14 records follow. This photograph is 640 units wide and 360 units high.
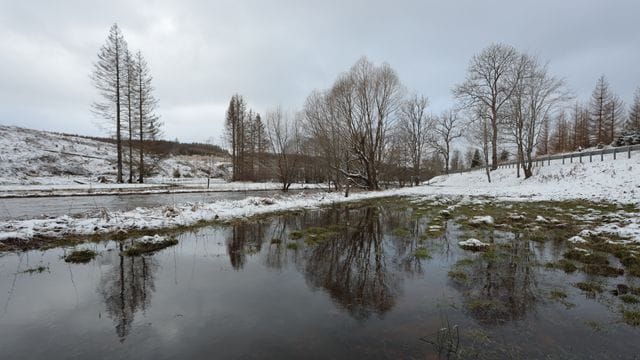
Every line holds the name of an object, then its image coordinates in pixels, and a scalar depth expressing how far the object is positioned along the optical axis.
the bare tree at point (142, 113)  36.91
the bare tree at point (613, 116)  44.94
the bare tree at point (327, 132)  31.55
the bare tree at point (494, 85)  34.17
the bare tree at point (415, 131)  48.10
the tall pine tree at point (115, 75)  33.91
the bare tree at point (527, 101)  31.19
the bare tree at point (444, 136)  52.14
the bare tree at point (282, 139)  35.81
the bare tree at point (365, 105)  33.44
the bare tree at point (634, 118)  39.25
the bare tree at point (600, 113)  44.88
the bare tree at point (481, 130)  37.97
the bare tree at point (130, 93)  35.31
